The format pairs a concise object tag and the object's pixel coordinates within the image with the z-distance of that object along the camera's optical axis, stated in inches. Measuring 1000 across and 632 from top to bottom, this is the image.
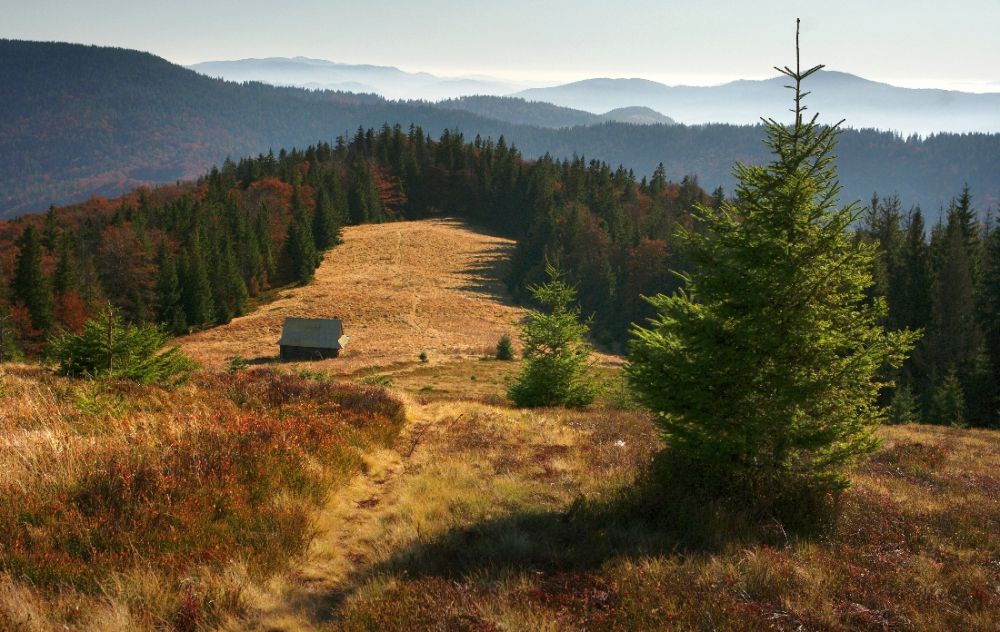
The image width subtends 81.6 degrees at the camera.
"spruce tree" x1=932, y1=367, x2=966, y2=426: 1425.9
